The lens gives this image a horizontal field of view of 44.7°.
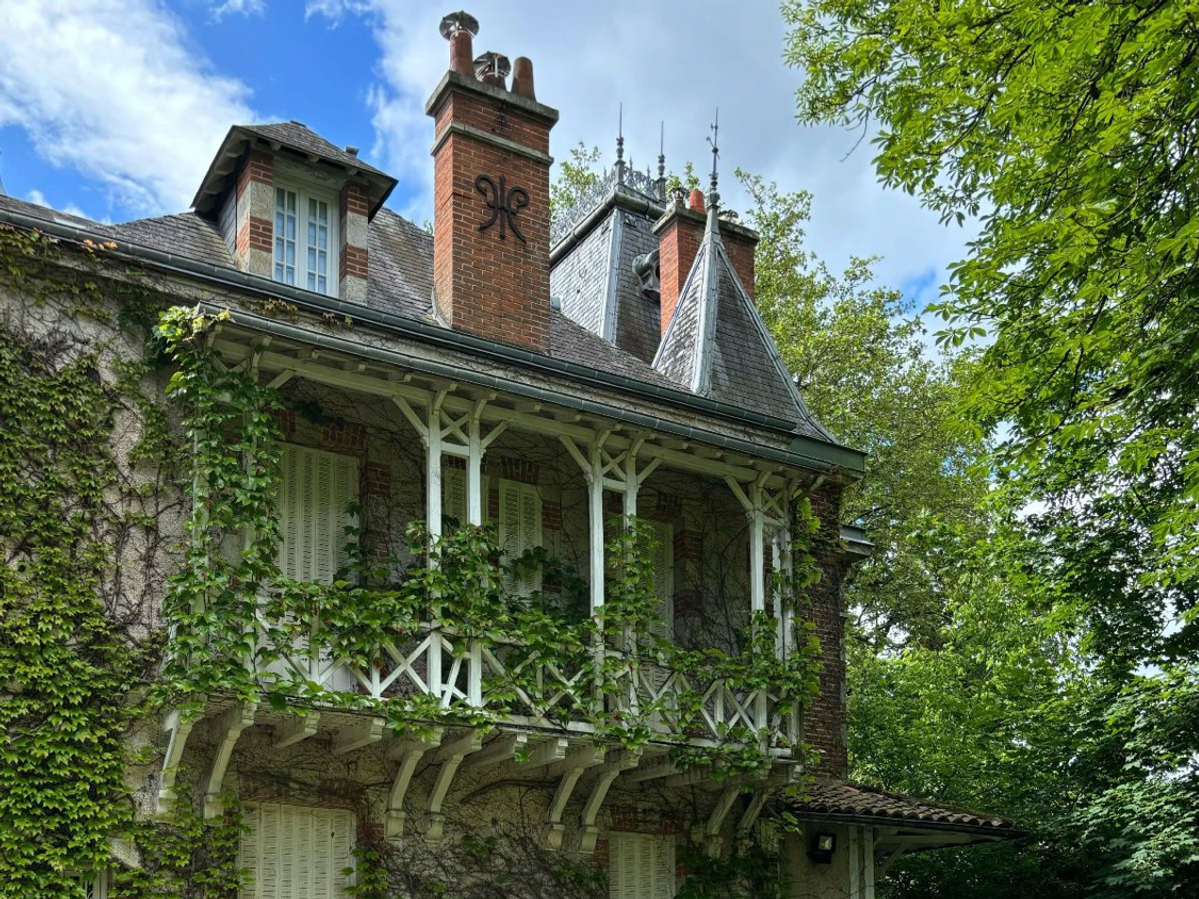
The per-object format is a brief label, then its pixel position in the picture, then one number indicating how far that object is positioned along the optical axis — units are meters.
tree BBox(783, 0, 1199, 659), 9.92
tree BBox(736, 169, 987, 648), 24.50
